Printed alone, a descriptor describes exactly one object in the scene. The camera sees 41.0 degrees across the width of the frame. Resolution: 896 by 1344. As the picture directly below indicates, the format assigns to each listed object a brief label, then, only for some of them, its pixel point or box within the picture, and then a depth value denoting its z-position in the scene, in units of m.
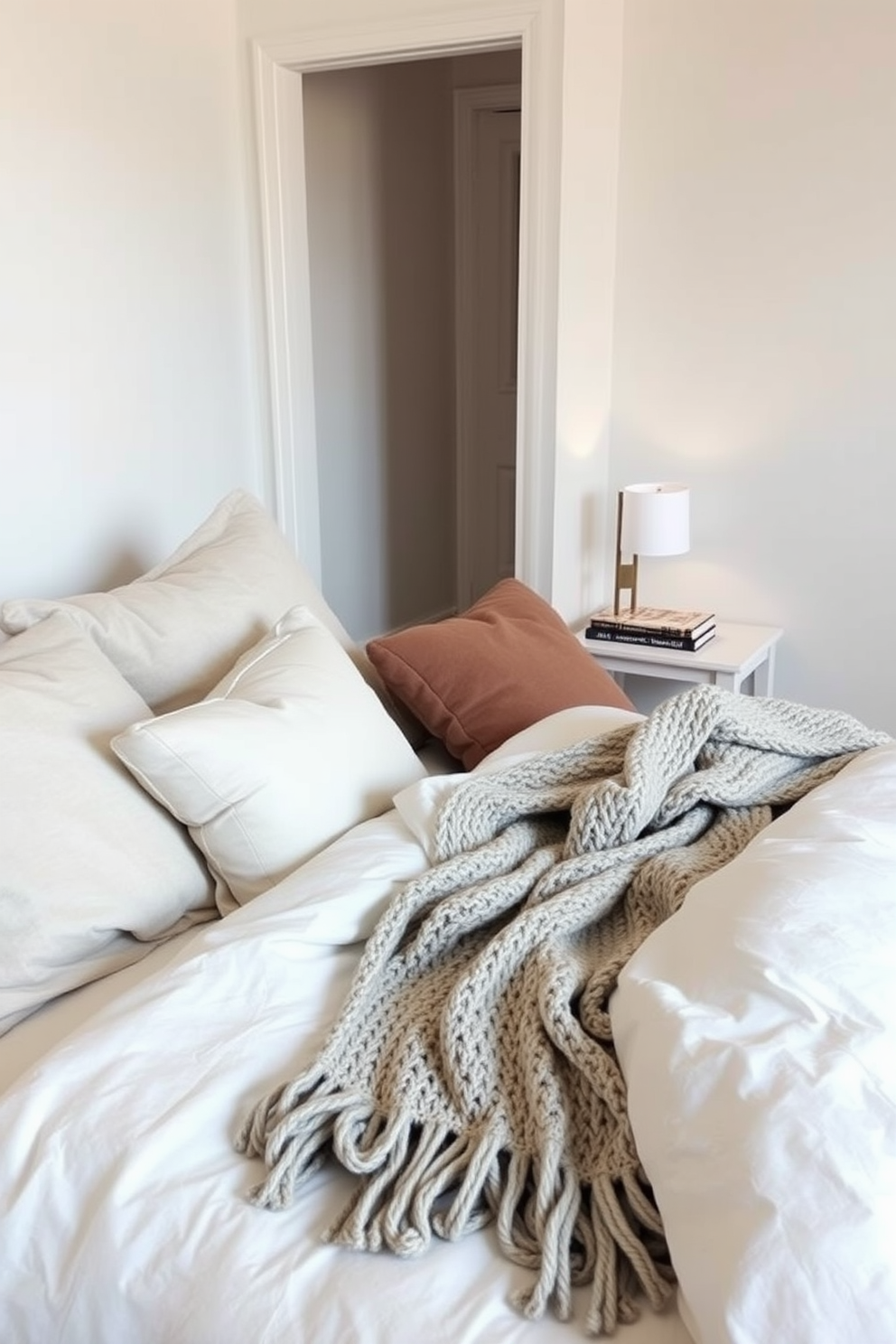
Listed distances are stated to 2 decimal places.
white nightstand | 2.85
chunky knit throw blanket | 0.98
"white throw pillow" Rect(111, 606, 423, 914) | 1.49
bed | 0.89
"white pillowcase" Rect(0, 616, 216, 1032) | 1.36
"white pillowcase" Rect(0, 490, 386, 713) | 1.78
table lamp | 2.93
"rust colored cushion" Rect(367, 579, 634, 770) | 1.95
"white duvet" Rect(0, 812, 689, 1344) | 0.94
